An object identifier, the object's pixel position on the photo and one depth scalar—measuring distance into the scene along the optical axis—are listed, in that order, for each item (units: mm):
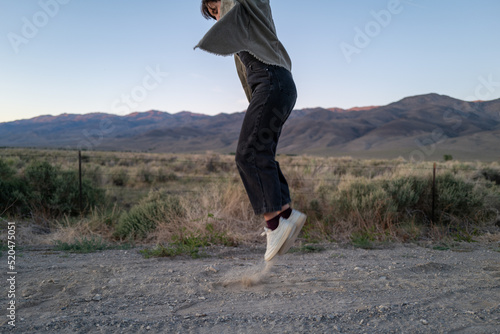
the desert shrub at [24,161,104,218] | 7926
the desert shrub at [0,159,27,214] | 7637
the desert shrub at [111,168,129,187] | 17141
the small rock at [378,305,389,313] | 2596
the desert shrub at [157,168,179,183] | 17672
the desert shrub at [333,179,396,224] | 6609
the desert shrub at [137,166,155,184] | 17953
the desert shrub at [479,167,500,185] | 16009
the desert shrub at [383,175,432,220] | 7367
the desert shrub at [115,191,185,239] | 6500
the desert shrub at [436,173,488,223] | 7270
